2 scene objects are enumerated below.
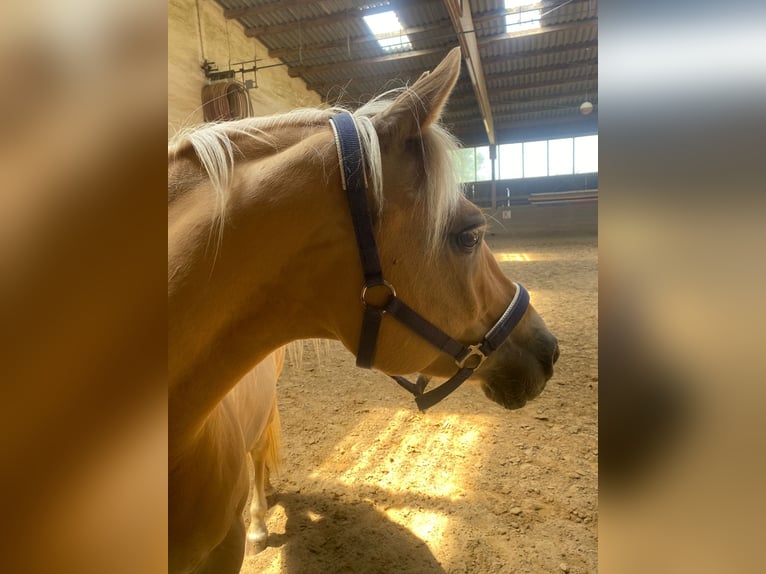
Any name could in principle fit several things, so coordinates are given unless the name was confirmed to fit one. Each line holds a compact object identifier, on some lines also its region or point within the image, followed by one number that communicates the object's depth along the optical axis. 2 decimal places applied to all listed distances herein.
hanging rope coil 6.04
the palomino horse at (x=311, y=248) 0.79
